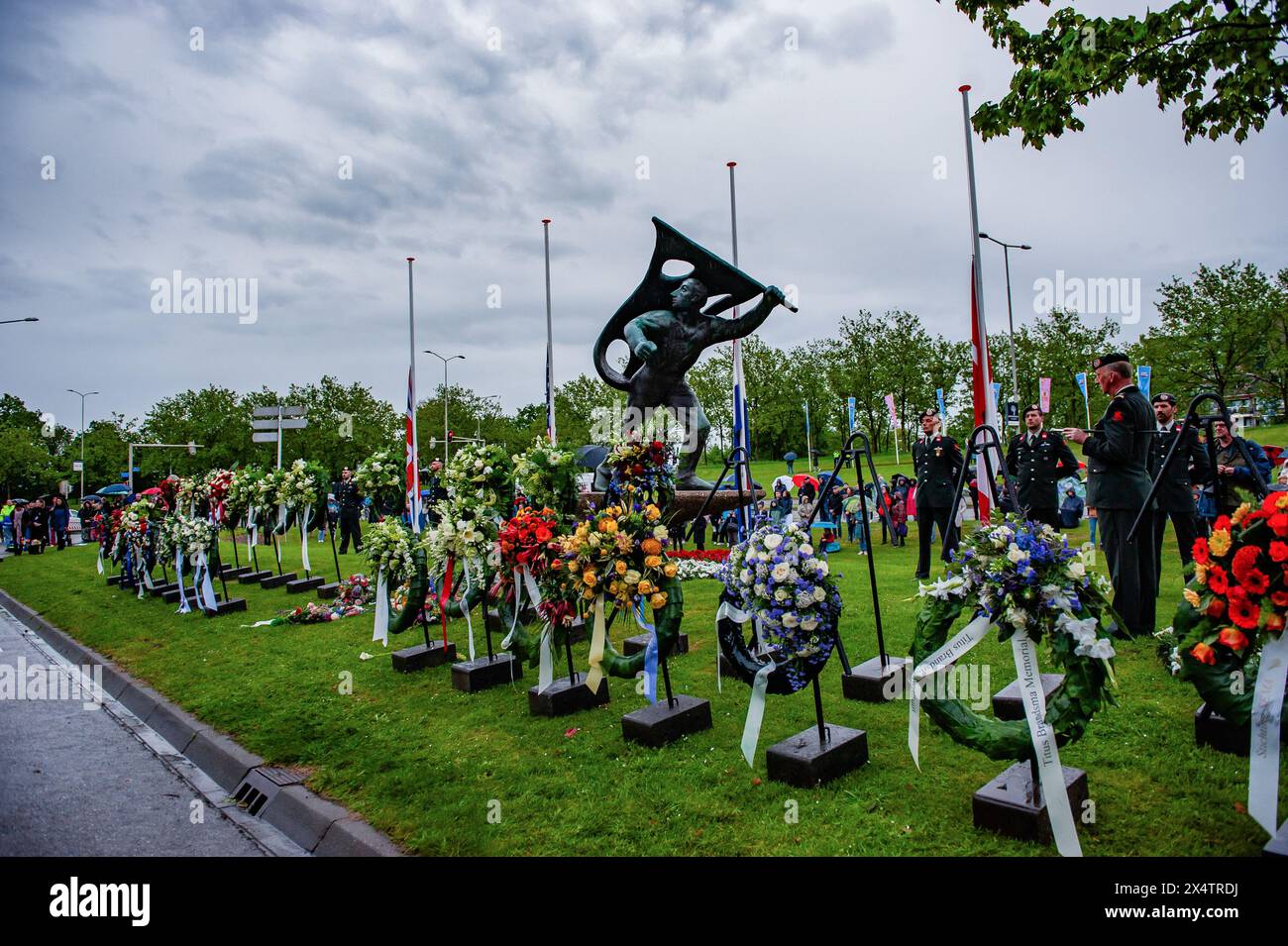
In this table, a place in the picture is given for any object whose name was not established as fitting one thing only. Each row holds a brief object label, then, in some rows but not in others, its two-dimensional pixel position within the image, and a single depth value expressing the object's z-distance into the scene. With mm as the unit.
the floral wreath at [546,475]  7145
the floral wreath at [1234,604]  3256
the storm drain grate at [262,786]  5223
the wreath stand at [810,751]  4527
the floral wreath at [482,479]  7738
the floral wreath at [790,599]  4359
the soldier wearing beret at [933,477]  10602
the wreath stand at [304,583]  13977
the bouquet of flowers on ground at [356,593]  11970
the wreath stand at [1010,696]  5113
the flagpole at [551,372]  22838
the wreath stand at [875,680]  5934
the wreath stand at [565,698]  6273
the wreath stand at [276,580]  15055
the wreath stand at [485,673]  7188
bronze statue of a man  11227
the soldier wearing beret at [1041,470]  10695
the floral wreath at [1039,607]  3467
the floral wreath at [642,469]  6492
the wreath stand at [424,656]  8102
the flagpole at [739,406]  12399
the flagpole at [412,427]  15127
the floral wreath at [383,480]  10781
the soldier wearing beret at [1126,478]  6512
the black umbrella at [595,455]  17844
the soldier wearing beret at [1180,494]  7547
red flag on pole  11148
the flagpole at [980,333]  10688
